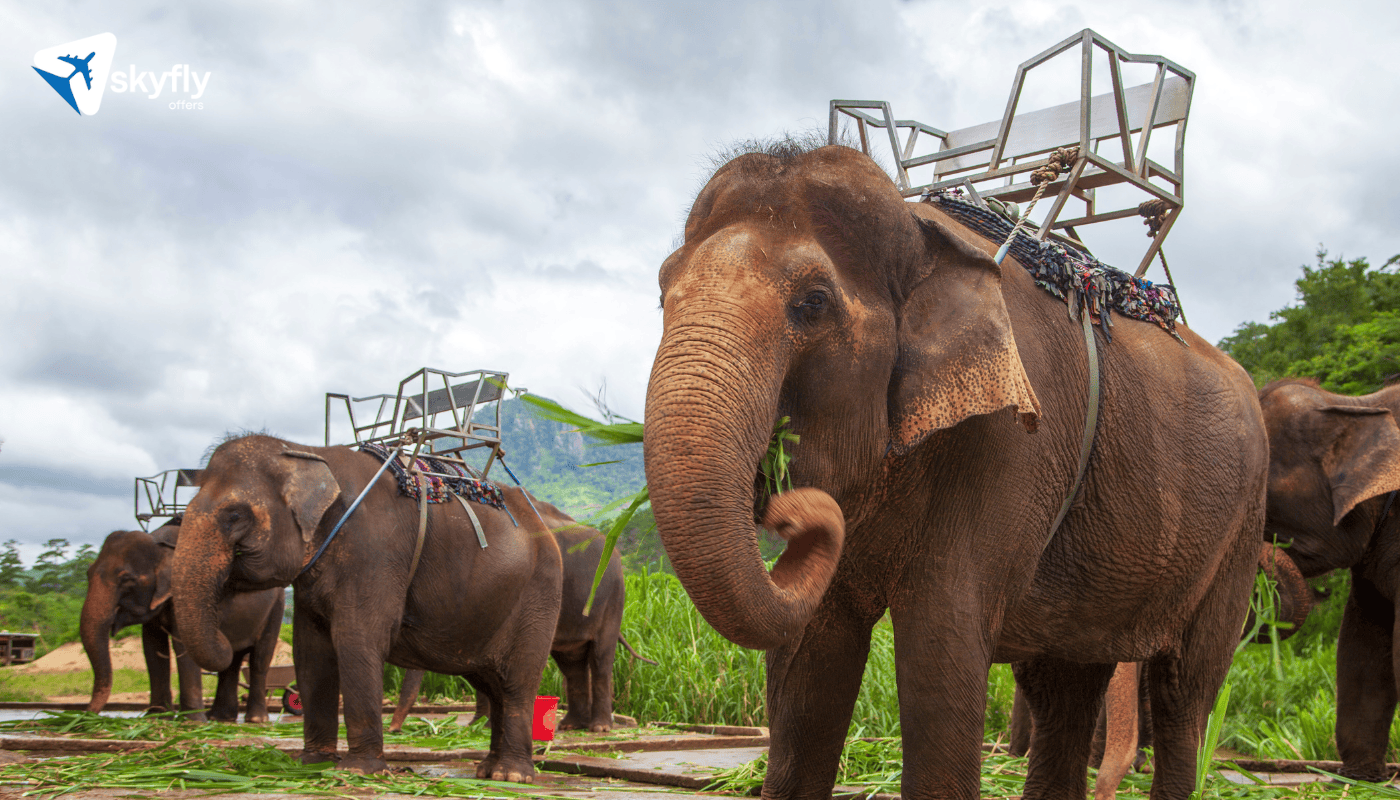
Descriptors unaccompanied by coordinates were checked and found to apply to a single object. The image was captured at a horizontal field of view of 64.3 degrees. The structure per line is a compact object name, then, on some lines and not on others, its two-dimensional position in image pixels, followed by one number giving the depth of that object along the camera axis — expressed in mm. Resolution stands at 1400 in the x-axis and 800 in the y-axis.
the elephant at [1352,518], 6766
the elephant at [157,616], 11258
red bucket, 6691
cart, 15641
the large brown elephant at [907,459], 2490
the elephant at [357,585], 6434
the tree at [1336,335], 17000
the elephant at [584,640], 10047
